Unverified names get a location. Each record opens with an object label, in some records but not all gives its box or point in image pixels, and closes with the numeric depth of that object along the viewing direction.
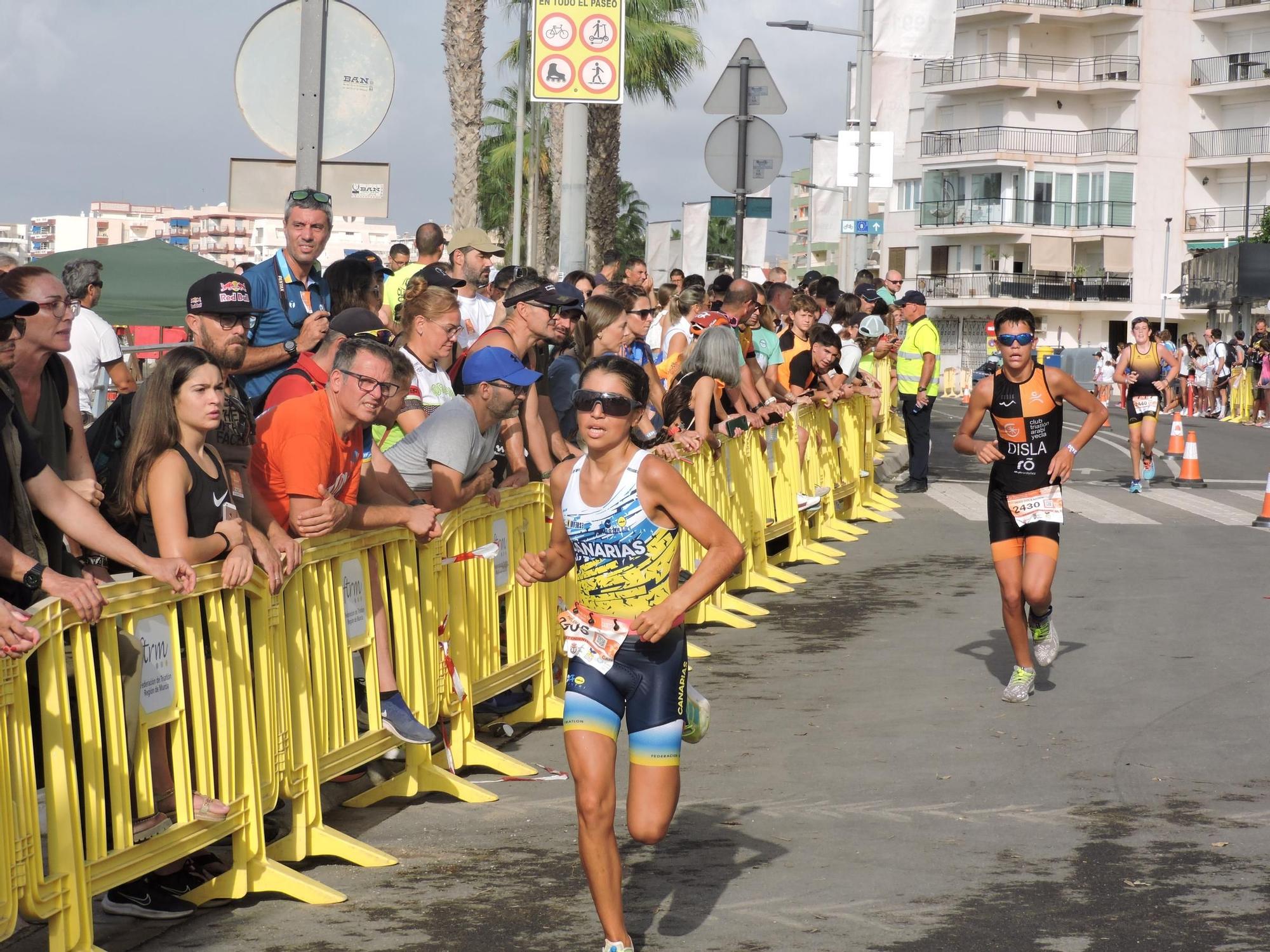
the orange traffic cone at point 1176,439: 25.69
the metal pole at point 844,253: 32.71
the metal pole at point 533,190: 46.63
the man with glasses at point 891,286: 21.92
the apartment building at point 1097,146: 73.31
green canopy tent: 19.78
